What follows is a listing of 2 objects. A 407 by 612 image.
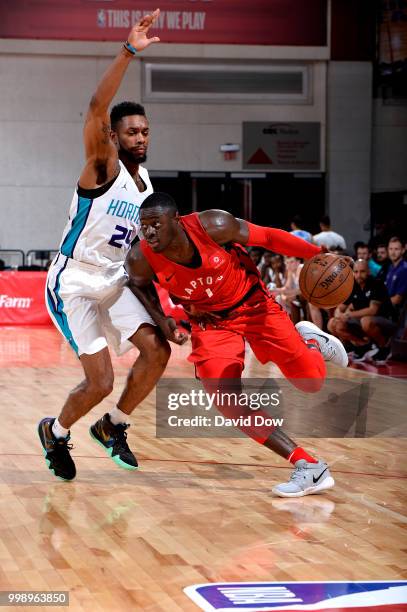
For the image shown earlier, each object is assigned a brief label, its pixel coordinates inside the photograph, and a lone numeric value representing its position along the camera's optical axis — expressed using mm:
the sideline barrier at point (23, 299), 15492
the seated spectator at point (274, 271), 14047
